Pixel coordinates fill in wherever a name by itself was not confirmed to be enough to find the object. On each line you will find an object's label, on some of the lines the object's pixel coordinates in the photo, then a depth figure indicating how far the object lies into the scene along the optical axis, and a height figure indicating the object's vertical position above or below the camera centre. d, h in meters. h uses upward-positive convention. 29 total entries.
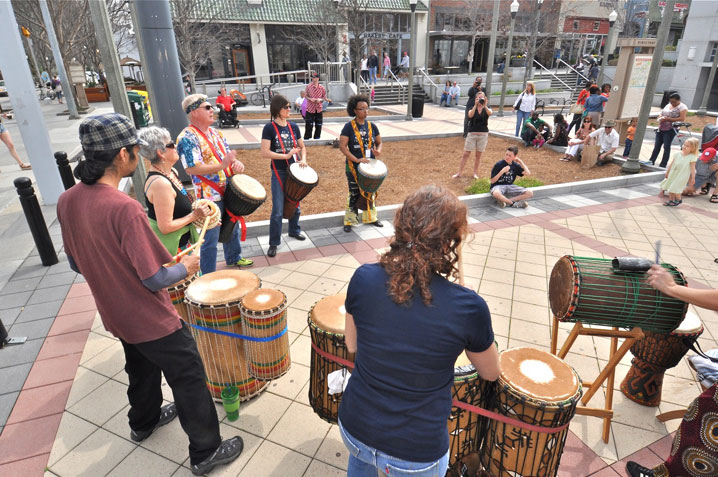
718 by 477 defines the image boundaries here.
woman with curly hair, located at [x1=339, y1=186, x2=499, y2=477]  1.38 -0.86
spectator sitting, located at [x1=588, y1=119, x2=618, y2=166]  9.51 -1.65
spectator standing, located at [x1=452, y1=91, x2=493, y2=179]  8.06 -1.21
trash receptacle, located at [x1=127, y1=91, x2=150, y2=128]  9.10 -0.78
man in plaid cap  1.86 -0.87
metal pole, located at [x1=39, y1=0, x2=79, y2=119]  14.66 +0.39
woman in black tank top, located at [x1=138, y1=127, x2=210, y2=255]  2.77 -0.80
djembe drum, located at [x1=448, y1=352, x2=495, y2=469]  1.98 -1.63
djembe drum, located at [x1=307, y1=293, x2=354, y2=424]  2.26 -1.47
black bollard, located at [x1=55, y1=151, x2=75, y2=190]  6.27 -1.36
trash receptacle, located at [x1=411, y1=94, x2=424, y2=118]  16.81 -1.51
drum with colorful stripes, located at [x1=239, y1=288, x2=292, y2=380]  2.45 -1.50
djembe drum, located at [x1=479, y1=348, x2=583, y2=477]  1.94 -1.56
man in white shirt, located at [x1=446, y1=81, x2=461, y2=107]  20.56 -1.23
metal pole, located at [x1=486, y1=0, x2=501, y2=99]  15.77 +0.81
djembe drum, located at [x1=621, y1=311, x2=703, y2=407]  2.68 -1.91
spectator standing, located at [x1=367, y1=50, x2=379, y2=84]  22.44 +0.17
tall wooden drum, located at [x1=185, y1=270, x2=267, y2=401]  2.53 -1.49
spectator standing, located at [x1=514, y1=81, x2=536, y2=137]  12.04 -1.01
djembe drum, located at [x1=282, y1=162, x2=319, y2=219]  4.82 -1.24
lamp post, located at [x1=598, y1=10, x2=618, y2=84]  18.33 +0.98
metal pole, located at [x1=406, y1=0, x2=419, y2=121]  13.94 +0.03
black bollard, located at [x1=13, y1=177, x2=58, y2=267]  4.61 -1.58
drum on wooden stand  2.31 -1.25
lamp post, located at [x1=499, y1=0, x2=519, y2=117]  15.23 +0.49
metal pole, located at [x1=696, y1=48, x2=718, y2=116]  17.05 -1.16
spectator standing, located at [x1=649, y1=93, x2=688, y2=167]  8.88 -1.19
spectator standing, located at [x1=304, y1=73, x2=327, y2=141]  11.69 -1.03
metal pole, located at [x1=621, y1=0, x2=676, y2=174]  7.94 -0.54
